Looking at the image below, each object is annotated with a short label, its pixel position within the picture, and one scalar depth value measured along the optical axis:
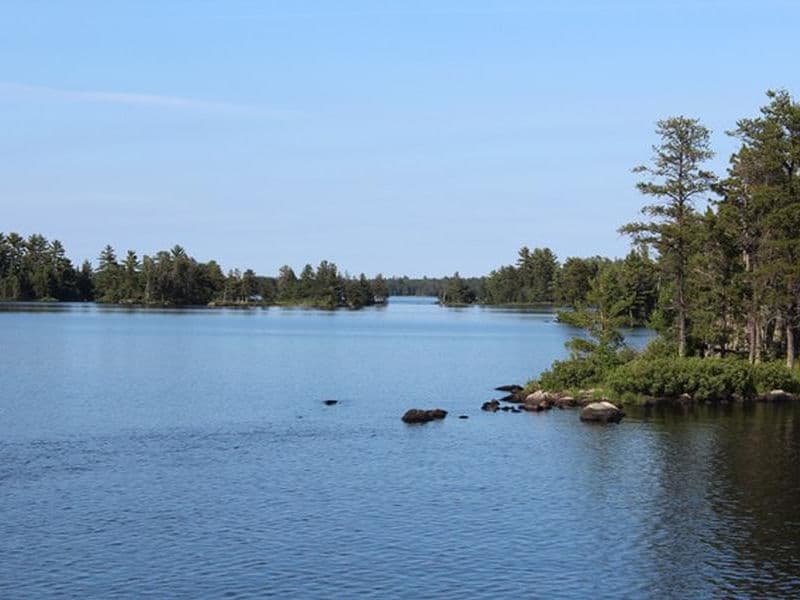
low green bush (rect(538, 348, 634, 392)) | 85.00
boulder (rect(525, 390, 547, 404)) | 80.88
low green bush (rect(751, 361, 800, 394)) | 82.75
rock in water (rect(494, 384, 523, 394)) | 90.16
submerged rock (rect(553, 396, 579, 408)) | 80.06
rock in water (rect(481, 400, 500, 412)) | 78.84
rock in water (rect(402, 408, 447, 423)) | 71.12
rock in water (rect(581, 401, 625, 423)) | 70.19
